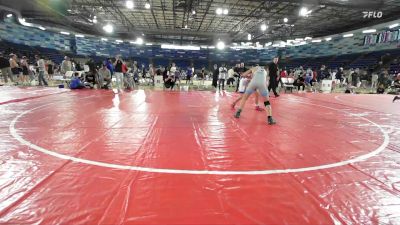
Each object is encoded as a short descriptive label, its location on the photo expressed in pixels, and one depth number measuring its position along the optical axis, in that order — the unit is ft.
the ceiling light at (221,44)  123.84
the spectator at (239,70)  49.56
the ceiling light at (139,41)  128.65
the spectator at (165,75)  55.83
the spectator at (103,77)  46.47
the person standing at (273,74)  35.47
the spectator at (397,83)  51.27
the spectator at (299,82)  61.31
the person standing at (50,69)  60.95
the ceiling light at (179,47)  138.21
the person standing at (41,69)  47.24
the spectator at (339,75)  74.82
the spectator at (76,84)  43.52
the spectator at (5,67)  45.39
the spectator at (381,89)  62.92
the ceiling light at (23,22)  84.74
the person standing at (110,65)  48.11
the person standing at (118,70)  43.00
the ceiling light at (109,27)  88.17
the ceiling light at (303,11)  65.04
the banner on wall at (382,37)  80.43
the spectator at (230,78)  68.19
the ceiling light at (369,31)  88.28
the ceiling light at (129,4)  64.86
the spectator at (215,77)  56.11
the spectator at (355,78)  73.00
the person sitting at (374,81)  74.44
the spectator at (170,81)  54.80
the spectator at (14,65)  48.94
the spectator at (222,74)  56.22
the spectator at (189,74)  69.01
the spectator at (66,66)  57.16
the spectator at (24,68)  53.11
